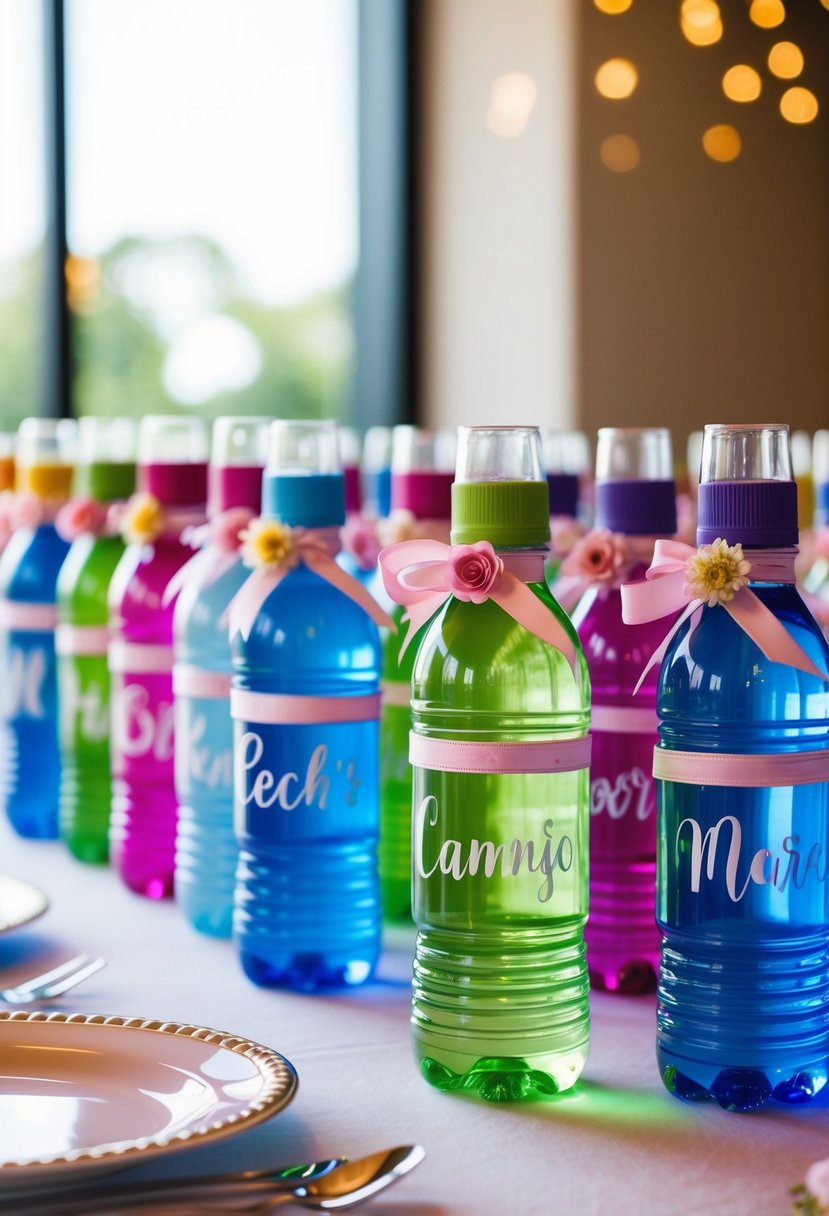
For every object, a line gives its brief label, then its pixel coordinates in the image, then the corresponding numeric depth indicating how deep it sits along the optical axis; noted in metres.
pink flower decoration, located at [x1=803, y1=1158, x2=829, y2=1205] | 0.80
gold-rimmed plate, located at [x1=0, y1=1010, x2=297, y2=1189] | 0.89
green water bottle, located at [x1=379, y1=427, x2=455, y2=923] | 1.22
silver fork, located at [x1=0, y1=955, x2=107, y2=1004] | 1.08
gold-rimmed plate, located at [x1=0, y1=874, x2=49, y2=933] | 1.14
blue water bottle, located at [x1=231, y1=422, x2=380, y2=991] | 1.12
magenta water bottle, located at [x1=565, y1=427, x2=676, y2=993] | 1.11
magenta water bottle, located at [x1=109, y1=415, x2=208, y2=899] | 1.29
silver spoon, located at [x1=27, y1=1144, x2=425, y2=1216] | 0.87
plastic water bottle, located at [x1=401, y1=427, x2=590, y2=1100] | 0.99
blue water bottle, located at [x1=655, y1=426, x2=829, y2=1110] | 0.97
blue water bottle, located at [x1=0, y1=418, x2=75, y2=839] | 1.44
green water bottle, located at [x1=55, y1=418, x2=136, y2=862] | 1.37
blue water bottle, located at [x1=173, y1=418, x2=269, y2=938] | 1.21
